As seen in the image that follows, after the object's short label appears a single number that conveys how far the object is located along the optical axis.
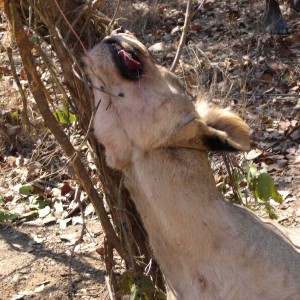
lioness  2.76
